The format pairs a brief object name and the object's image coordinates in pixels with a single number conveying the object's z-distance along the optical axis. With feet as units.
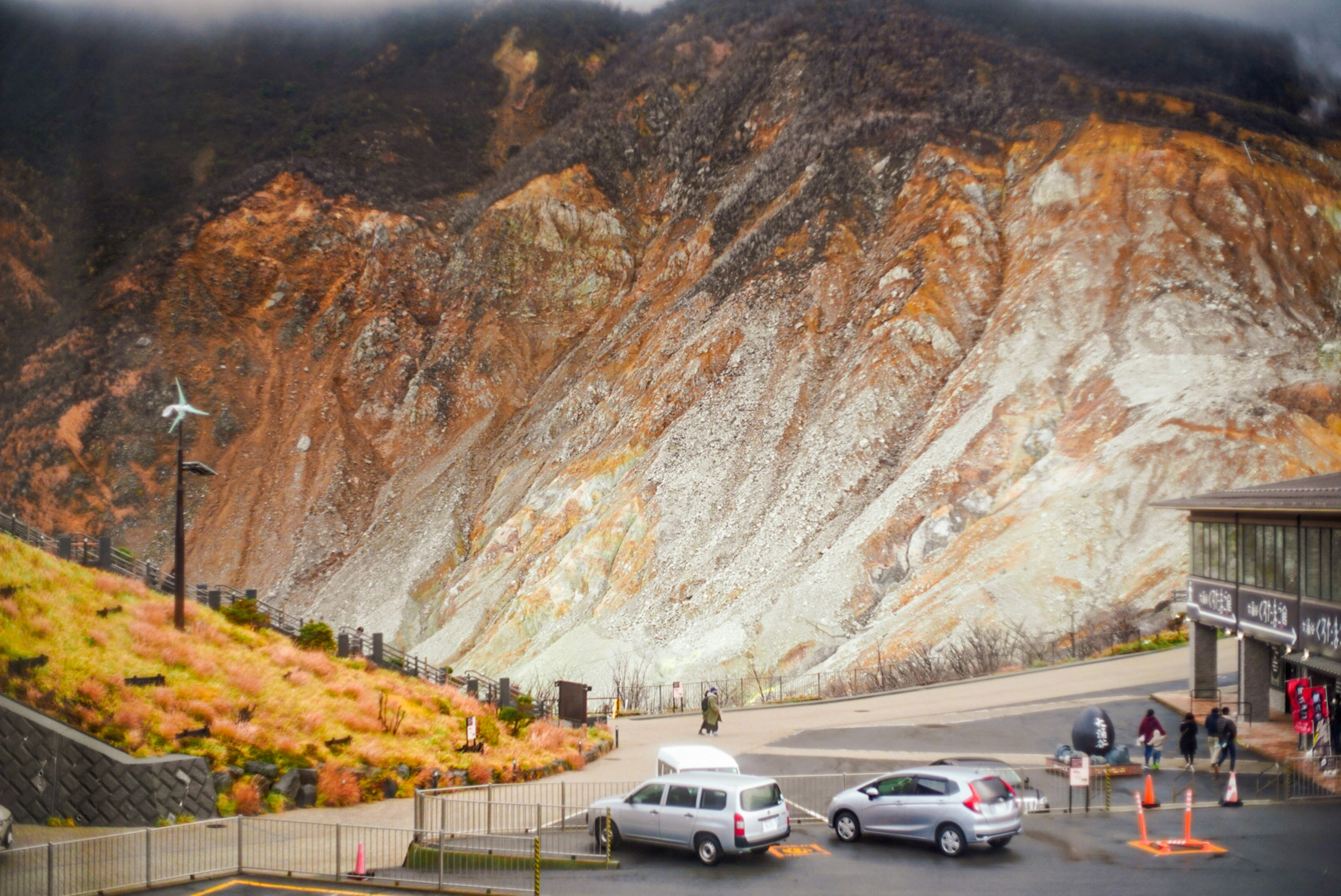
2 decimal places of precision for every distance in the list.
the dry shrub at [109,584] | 82.48
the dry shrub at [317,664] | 84.69
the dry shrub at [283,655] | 83.51
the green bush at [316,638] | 94.07
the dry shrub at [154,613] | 79.25
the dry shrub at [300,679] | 79.20
